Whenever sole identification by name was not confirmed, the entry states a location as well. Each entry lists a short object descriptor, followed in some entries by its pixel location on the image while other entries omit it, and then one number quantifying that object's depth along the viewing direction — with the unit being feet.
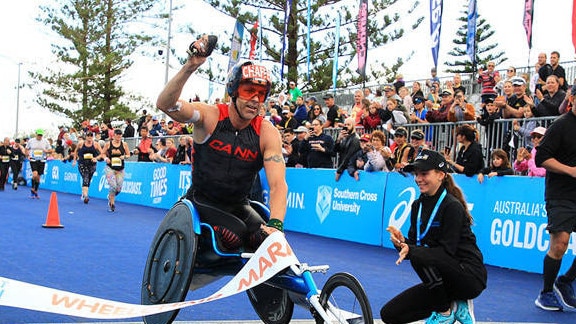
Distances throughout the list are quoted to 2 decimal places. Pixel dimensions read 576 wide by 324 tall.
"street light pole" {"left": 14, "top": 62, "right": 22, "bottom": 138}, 198.51
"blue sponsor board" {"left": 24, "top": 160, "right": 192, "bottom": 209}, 67.51
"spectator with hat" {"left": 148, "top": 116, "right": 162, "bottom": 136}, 87.08
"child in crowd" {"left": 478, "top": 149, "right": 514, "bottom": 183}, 35.17
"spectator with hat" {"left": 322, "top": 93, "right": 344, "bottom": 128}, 56.29
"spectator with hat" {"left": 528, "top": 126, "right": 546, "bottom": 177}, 30.62
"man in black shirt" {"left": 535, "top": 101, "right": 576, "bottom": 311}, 22.39
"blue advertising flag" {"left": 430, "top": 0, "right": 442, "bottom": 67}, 72.38
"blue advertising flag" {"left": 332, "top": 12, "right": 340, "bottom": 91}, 96.17
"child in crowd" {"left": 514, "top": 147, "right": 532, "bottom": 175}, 37.25
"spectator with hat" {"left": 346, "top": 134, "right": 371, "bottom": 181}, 44.21
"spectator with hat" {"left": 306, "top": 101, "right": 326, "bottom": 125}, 60.18
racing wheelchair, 14.69
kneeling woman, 16.05
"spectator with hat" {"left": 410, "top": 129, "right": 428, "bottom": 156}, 39.78
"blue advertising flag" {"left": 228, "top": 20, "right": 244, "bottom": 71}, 101.76
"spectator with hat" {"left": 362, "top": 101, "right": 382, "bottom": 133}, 49.39
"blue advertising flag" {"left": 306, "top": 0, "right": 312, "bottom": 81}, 103.50
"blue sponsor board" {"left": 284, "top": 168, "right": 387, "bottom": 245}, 42.86
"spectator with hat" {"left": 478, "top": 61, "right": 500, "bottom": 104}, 45.26
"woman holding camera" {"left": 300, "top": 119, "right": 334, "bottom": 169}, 50.08
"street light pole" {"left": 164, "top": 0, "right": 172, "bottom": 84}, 135.95
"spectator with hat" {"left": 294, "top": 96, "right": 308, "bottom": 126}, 61.57
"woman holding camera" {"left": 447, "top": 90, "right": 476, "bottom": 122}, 43.93
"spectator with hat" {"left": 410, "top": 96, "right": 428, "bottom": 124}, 48.14
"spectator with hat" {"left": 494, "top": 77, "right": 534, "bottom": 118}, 39.93
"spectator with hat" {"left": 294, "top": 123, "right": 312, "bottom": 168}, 52.65
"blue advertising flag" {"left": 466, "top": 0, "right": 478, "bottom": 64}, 77.74
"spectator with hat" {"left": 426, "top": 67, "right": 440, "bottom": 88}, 59.36
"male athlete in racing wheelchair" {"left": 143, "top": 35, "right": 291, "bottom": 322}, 16.74
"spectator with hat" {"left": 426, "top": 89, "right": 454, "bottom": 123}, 45.37
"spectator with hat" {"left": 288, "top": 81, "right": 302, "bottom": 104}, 76.64
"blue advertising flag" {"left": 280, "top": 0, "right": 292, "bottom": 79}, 101.76
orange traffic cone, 44.65
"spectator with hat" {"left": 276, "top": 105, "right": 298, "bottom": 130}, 60.59
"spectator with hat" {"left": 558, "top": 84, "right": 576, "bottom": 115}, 23.24
